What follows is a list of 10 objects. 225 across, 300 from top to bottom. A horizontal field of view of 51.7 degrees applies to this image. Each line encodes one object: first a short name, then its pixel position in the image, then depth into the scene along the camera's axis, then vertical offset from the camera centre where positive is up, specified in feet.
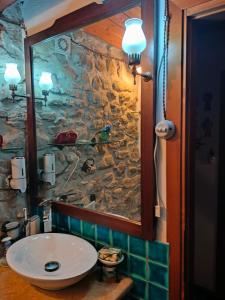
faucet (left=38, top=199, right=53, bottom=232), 4.70 -1.59
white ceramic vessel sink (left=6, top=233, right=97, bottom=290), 3.20 -2.00
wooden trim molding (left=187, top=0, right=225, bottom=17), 2.70 +1.54
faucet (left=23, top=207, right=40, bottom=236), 4.74 -1.82
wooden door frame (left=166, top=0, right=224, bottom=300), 2.99 -0.20
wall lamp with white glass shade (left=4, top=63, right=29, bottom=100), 4.58 +1.22
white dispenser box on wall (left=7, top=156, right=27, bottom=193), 4.74 -0.77
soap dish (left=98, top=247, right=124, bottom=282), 3.53 -1.93
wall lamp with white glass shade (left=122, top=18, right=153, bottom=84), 3.02 +1.25
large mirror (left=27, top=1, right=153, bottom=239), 4.71 +0.42
